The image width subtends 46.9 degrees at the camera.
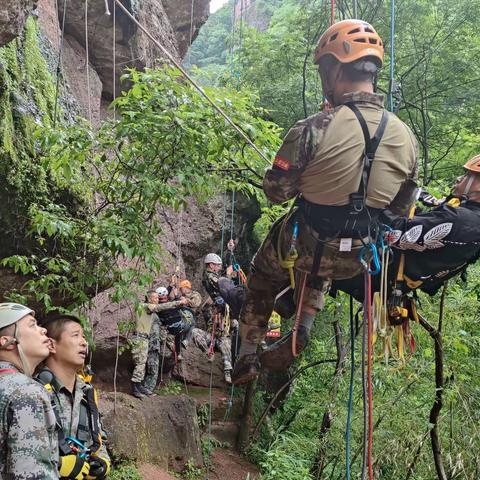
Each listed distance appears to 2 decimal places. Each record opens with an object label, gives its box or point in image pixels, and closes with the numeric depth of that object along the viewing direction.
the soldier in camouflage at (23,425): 2.04
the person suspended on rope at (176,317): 8.09
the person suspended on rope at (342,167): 2.68
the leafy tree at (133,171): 4.02
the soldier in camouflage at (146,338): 7.82
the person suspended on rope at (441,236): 3.02
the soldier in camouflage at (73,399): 2.65
